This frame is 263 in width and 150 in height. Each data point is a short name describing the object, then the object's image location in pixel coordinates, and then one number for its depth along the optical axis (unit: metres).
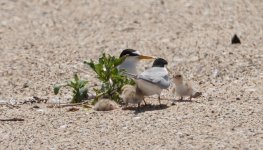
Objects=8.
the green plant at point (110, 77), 16.47
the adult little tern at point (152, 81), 15.60
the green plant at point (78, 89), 16.75
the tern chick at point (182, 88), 16.53
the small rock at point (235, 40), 21.41
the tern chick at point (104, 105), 16.08
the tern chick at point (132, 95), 15.87
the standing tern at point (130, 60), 18.28
